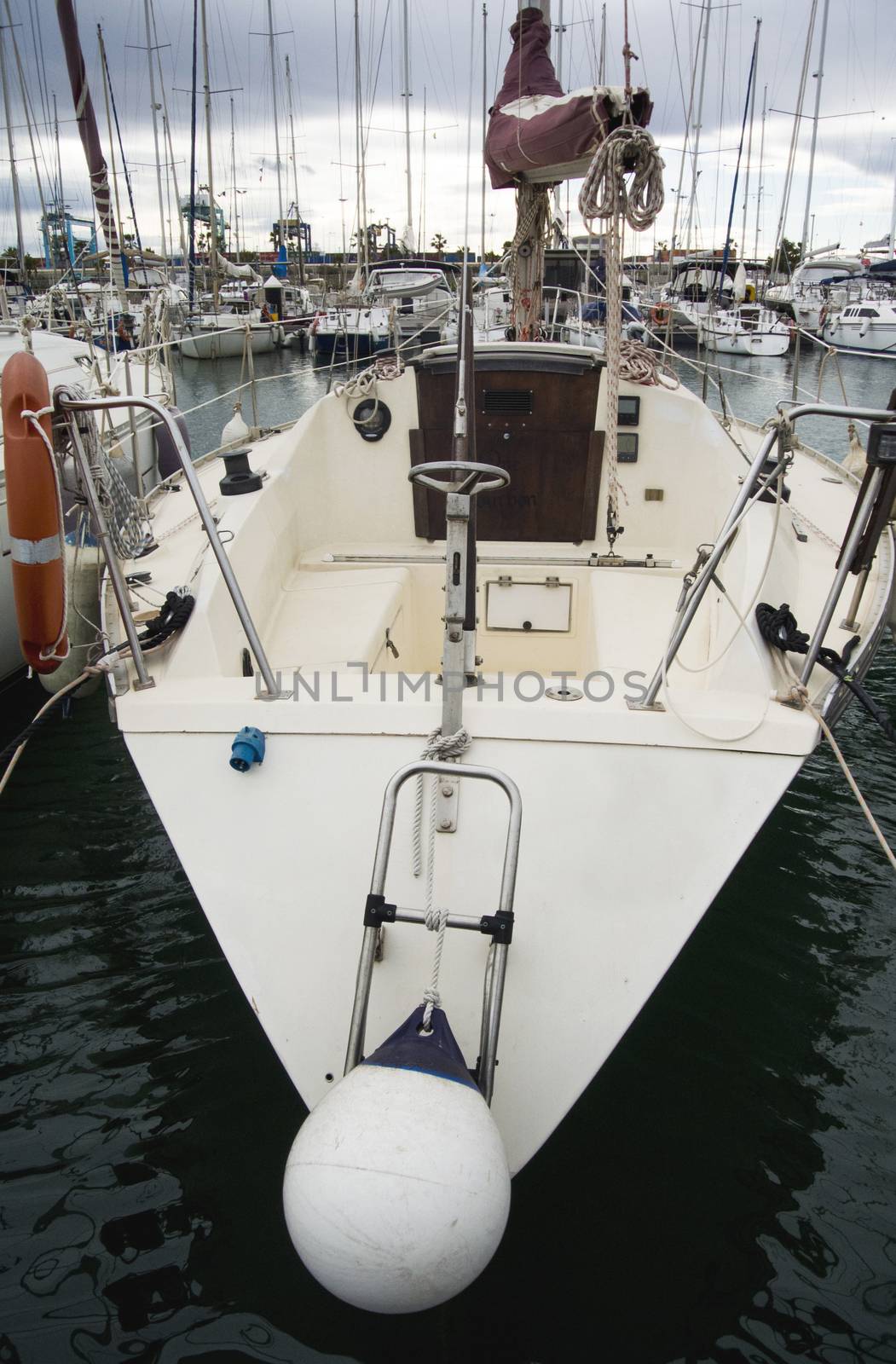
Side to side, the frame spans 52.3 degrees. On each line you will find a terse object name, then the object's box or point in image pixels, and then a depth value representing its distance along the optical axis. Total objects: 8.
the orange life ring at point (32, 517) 2.27
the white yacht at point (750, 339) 25.19
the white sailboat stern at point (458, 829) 1.59
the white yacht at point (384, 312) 20.51
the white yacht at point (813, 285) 30.33
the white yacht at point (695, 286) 28.72
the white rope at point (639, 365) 5.02
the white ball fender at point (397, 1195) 1.49
